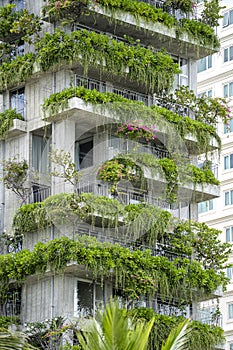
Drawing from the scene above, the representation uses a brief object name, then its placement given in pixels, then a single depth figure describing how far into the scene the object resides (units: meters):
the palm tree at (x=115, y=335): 21.50
